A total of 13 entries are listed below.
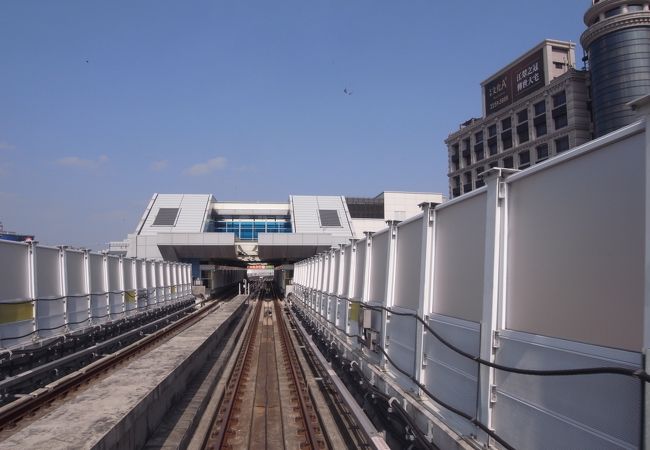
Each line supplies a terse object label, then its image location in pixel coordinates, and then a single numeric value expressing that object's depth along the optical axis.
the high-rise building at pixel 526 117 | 52.97
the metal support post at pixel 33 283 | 11.91
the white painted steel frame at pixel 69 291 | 11.66
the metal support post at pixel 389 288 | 7.89
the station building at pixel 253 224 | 44.94
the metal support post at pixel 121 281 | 20.15
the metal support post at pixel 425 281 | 6.09
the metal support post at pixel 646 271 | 2.58
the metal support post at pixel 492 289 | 4.27
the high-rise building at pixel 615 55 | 47.28
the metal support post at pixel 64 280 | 13.93
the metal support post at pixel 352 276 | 11.41
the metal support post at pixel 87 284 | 15.93
